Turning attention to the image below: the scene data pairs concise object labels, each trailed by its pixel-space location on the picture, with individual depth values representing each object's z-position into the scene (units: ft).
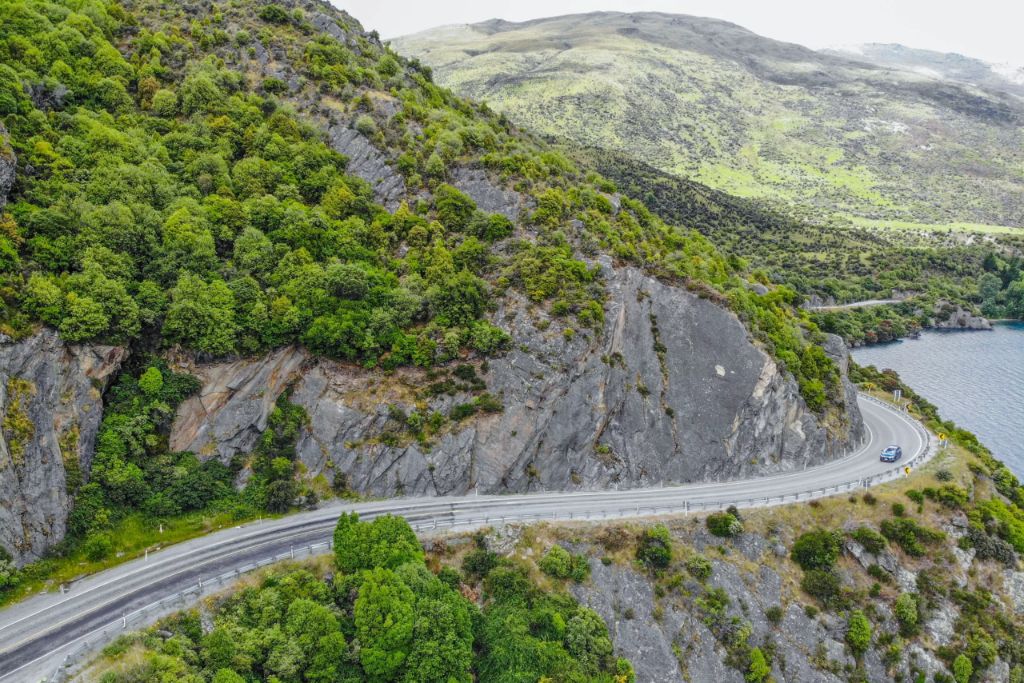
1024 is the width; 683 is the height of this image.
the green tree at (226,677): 113.39
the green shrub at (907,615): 163.73
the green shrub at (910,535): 177.06
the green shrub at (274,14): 286.46
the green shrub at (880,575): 170.40
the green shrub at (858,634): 158.30
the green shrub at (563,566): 157.38
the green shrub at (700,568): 163.22
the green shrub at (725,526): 170.11
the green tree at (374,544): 143.13
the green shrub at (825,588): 164.76
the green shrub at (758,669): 150.41
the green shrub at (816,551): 169.37
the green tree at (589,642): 144.46
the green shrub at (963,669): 158.81
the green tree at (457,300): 194.49
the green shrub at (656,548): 162.61
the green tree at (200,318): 167.32
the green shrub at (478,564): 154.81
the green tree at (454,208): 222.69
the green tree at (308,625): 126.52
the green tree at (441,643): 128.88
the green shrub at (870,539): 173.78
